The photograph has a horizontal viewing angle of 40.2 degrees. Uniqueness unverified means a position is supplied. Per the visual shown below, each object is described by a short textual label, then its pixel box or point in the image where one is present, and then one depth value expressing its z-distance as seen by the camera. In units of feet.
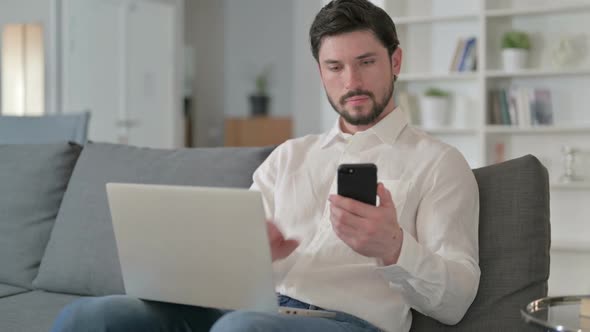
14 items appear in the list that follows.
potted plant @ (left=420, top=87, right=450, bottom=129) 14.92
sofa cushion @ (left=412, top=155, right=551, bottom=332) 5.23
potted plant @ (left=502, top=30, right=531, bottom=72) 14.08
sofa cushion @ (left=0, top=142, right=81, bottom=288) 7.76
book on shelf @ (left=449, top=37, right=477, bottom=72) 14.76
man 4.60
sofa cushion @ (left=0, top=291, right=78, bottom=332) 6.25
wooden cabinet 27.45
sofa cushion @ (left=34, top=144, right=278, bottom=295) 6.96
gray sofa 5.31
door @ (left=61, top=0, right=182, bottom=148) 20.48
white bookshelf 13.93
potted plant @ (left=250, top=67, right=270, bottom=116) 28.30
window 18.21
